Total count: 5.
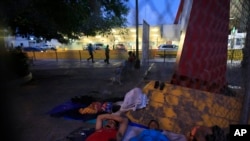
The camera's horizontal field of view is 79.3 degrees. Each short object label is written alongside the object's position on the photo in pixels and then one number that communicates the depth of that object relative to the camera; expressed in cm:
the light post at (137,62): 677
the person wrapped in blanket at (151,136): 154
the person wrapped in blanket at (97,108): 267
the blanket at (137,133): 177
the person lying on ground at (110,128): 163
